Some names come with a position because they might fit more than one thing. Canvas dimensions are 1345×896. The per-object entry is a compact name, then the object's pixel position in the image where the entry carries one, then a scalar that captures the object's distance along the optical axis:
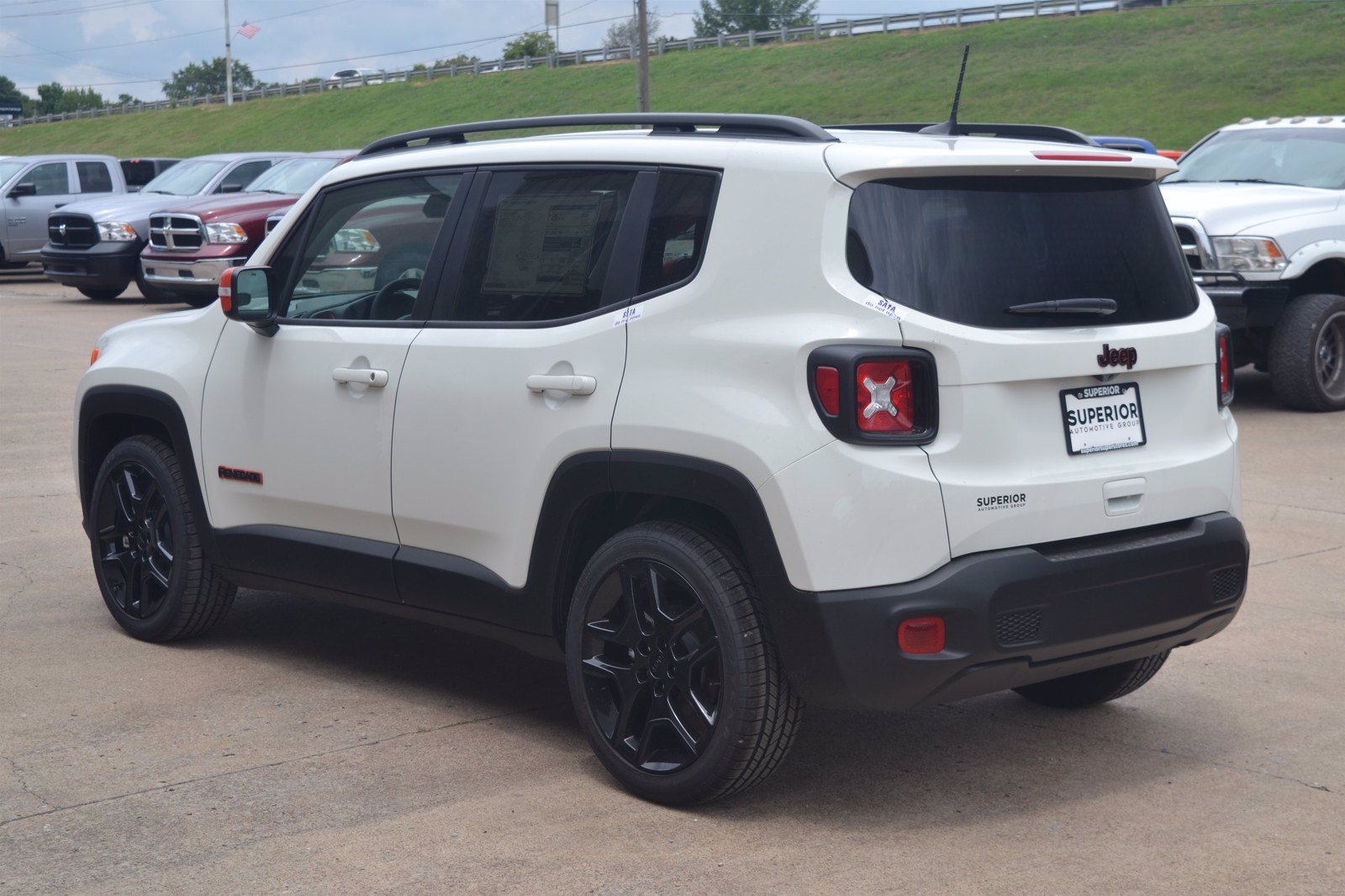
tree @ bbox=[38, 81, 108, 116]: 160.38
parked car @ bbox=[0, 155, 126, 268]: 24.80
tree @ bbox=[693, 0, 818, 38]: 121.81
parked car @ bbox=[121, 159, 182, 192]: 28.86
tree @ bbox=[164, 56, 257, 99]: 161.12
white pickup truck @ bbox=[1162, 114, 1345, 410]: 11.18
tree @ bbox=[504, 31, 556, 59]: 108.69
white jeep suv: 3.84
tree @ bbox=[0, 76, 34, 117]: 165.00
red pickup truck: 18.97
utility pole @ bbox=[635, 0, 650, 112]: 40.59
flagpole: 90.00
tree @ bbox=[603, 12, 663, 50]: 81.96
